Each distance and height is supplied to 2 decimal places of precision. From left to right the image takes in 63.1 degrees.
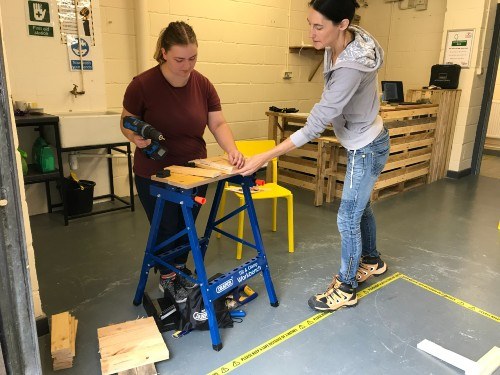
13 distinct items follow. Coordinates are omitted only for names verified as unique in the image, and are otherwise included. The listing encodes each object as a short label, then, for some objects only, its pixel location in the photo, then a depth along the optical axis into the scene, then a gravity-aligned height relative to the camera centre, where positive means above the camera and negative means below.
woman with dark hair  1.83 -0.21
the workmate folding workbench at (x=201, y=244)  1.80 -0.85
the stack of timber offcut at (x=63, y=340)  1.78 -1.18
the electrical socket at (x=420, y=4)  5.39 +0.97
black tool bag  2.02 -1.15
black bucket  3.53 -1.05
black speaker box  4.82 +0.06
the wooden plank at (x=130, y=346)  1.73 -1.18
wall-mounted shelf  5.30 +0.34
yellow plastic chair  2.91 -0.82
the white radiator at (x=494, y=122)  6.29 -0.61
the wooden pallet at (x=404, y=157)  4.06 -0.81
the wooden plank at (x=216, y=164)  1.93 -0.42
